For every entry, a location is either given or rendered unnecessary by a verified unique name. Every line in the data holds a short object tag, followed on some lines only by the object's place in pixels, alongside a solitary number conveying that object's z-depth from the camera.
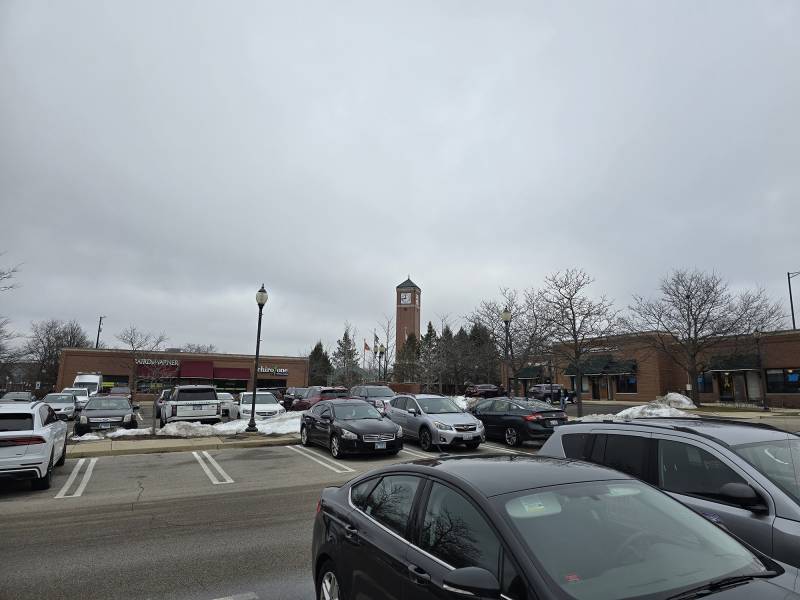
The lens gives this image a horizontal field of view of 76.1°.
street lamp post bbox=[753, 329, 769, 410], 32.59
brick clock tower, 89.25
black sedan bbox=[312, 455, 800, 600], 2.38
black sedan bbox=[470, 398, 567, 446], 14.94
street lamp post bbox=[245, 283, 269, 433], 18.77
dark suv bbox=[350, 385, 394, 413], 22.97
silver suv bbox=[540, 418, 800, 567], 3.74
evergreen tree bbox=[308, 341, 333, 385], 82.75
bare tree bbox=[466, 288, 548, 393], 28.25
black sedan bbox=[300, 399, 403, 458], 12.90
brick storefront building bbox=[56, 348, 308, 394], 49.50
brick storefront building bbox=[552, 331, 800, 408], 37.16
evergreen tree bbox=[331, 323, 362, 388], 53.22
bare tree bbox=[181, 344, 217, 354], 98.47
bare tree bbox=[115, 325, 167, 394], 46.75
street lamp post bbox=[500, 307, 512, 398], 21.69
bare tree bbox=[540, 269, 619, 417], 25.11
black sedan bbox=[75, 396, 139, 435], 18.30
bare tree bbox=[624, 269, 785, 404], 32.75
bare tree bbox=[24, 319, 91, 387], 65.88
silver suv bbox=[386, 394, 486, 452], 14.11
